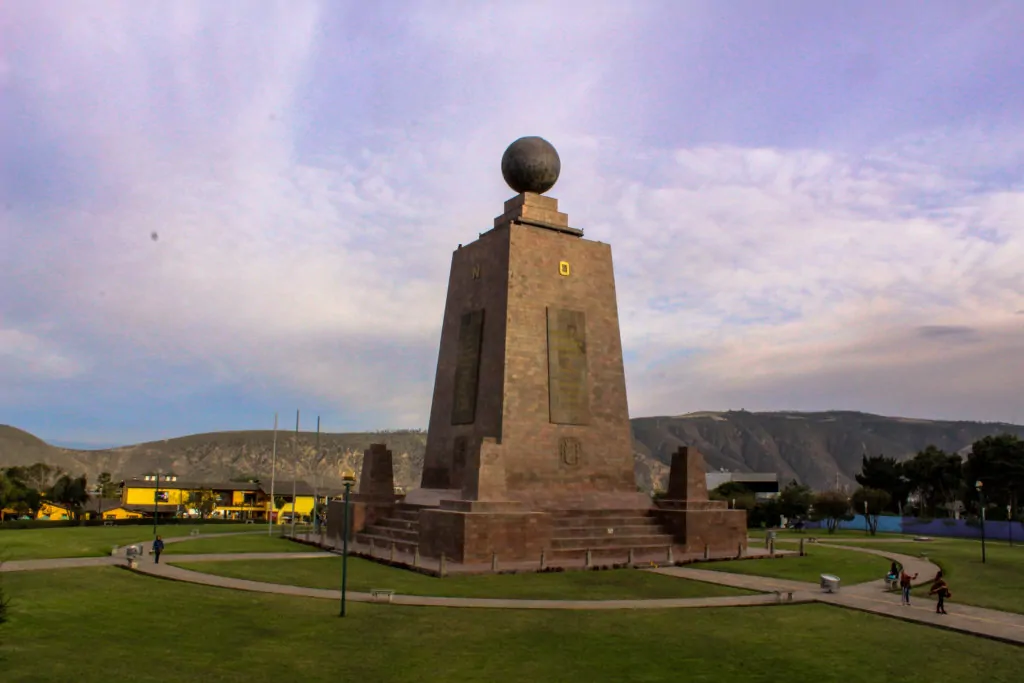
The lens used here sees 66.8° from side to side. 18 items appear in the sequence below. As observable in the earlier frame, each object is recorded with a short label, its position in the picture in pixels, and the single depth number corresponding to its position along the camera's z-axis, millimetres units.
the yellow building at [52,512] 76875
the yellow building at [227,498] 81338
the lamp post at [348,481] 19044
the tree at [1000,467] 61875
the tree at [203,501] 76812
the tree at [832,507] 59594
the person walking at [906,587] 22328
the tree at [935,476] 71438
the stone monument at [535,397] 32500
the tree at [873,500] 62462
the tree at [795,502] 66625
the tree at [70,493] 73750
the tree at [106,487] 88475
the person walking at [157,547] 28688
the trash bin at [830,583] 24297
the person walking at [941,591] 20922
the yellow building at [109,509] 71500
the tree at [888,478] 76750
